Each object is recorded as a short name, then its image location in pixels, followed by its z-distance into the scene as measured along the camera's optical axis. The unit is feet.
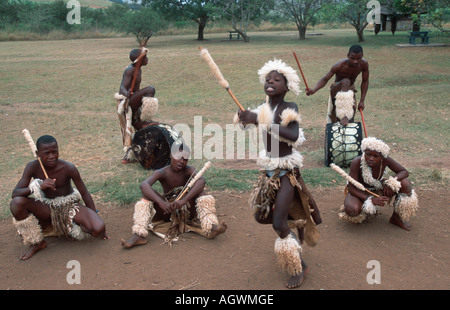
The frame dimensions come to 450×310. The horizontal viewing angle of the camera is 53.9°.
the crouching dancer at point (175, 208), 13.70
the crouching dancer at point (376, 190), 14.29
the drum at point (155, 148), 21.09
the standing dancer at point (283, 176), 10.96
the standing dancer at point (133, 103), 21.66
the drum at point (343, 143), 20.26
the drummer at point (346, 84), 21.09
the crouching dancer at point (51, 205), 13.19
